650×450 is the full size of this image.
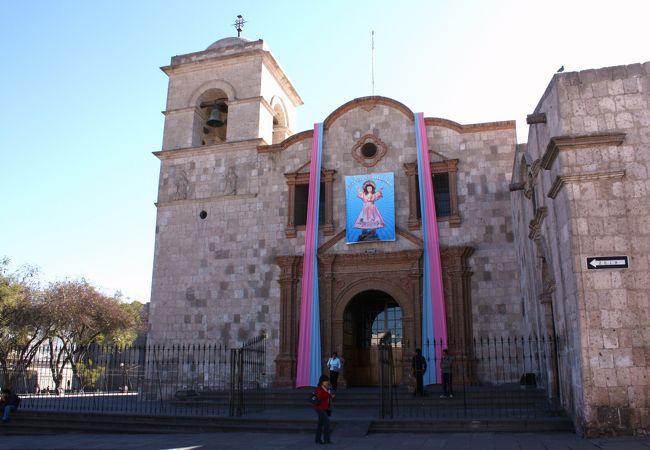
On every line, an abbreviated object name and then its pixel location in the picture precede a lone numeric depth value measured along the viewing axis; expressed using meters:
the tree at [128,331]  34.78
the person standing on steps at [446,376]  14.79
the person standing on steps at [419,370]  14.92
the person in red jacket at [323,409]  10.16
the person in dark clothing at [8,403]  14.17
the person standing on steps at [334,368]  16.44
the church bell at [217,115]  21.69
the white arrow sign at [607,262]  9.62
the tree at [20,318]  27.86
